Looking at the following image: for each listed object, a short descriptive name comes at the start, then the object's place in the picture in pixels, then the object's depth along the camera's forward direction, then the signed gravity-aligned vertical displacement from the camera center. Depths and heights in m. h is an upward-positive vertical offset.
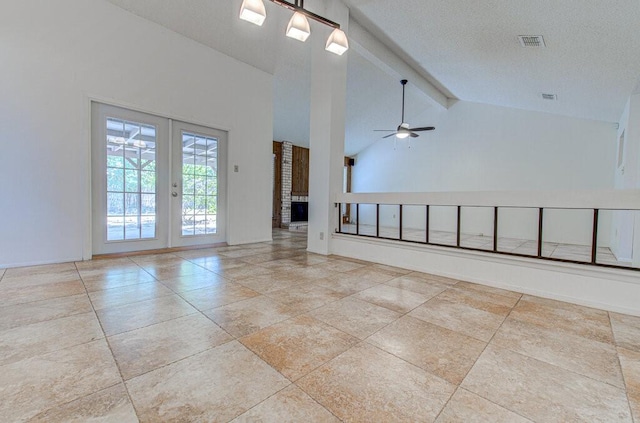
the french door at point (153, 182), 3.78 +0.26
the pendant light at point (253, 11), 2.30 +1.57
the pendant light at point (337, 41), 2.80 +1.61
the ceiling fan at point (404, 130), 6.31 +1.66
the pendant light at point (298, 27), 2.54 +1.59
